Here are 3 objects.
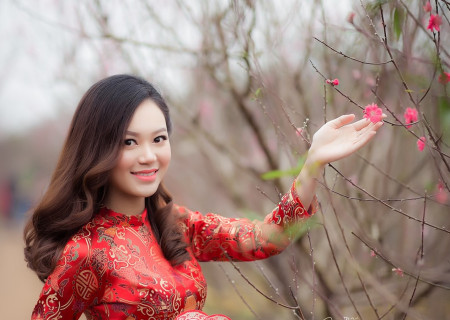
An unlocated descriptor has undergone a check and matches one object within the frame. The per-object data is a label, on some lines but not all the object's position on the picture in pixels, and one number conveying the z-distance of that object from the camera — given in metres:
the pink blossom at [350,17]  2.10
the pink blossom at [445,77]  1.75
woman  2.10
